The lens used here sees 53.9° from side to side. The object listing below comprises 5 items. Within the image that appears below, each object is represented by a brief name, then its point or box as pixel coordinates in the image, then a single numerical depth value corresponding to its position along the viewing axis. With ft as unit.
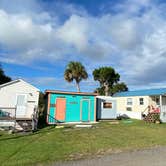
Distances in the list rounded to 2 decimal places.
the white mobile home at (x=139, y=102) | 66.66
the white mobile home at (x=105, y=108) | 61.54
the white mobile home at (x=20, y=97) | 42.36
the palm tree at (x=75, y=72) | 91.24
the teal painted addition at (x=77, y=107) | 50.63
